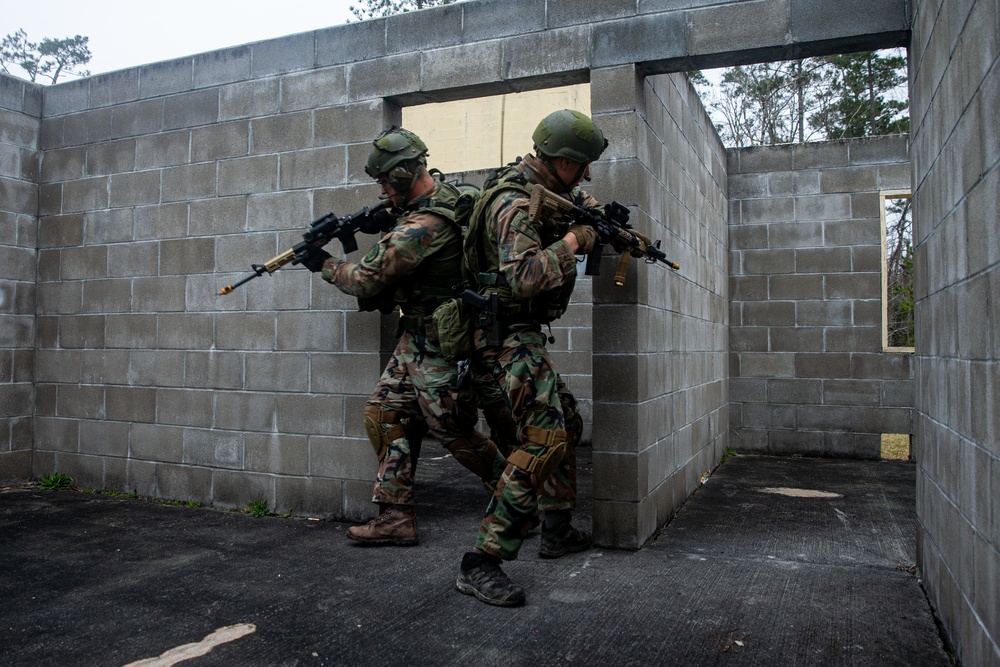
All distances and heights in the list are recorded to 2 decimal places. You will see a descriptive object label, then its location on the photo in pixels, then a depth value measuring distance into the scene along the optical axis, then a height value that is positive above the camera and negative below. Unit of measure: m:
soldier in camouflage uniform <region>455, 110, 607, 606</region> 3.10 +0.12
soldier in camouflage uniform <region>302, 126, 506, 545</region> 3.81 +0.26
